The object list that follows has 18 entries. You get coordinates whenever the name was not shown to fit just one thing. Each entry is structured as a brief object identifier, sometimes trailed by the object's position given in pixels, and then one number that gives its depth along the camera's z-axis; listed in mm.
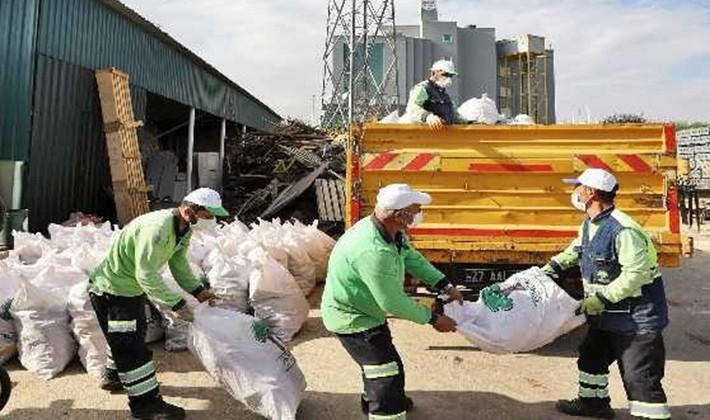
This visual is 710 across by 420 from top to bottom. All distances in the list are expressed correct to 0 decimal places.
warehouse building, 7074
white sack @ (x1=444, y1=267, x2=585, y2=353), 3594
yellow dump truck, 4480
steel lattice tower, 27141
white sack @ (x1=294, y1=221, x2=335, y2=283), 6430
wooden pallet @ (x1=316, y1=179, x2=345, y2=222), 9453
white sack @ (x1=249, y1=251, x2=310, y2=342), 4609
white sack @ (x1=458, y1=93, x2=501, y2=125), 5195
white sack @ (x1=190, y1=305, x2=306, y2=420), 3148
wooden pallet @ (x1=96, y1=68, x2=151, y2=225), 8312
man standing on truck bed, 5051
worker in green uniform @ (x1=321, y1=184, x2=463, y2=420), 2670
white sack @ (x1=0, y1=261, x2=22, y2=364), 3998
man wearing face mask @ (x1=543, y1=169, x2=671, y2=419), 3008
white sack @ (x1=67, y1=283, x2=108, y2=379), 3863
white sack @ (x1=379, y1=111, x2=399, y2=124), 5679
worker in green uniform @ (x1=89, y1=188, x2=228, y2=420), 3152
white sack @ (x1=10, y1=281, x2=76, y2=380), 3891
